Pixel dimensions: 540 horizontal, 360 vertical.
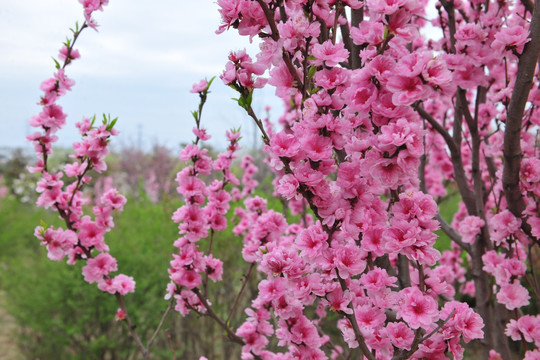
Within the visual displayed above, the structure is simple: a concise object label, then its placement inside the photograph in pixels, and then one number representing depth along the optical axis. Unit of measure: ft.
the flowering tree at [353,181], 3.87
